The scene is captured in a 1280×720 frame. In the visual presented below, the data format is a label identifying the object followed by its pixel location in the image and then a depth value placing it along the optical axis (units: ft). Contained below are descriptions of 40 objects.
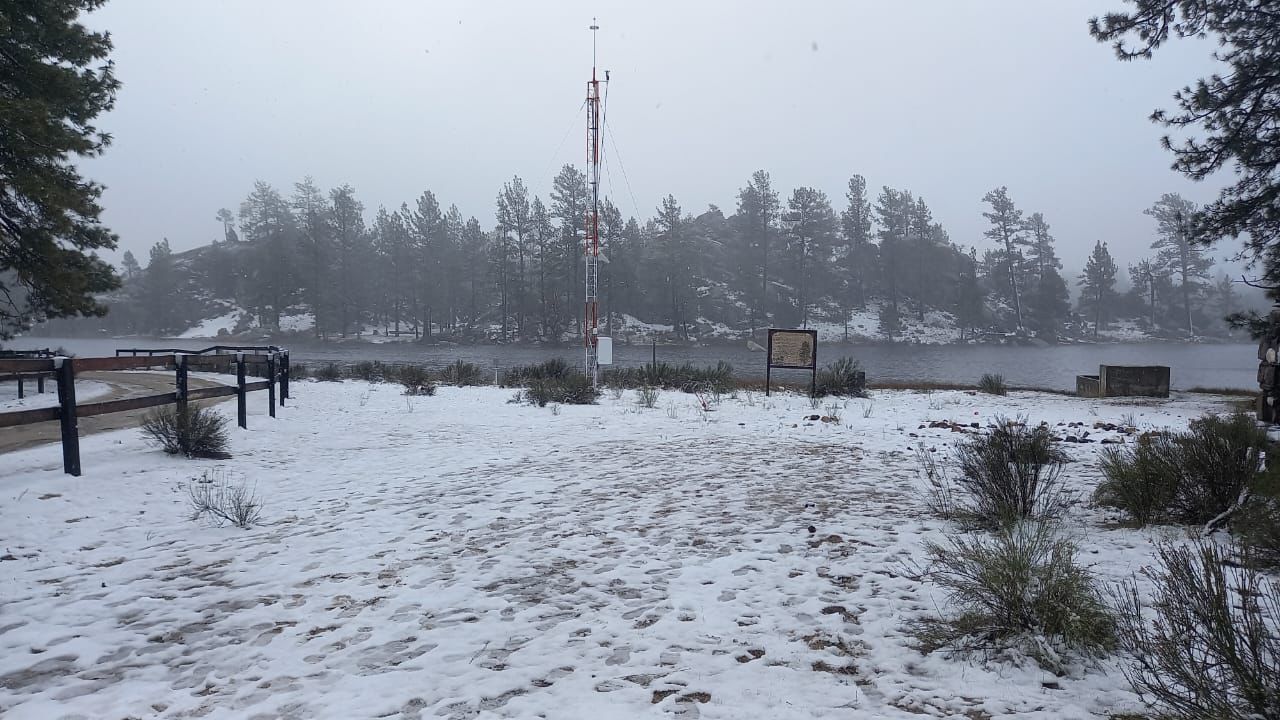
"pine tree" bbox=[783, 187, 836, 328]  269.03
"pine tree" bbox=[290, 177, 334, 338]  253.03
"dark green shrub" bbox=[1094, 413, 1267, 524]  15.39
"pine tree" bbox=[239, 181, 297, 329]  256.32
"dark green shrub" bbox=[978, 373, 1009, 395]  65.46
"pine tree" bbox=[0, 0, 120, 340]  44.09
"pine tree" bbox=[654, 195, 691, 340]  244.01
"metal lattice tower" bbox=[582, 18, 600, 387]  68.85
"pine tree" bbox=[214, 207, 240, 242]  375.04
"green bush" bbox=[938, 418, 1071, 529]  16.46
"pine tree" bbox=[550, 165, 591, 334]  241.55
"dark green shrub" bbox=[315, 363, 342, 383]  80.19
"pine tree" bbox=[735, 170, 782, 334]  280.31
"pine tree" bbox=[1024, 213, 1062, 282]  279.08
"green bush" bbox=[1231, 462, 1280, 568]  11.21
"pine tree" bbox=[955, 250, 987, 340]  254.47
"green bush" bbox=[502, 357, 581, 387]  67.00
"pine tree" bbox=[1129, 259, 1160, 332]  277.03
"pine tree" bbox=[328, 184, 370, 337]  260.83
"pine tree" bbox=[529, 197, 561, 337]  234.58
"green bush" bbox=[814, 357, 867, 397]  55.62
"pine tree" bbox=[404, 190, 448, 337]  260.42
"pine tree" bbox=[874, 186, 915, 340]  270.46
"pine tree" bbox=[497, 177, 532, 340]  254.68
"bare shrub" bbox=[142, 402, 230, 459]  26.63
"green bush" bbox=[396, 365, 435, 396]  57.57
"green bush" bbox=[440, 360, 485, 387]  73.20
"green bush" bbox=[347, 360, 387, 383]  83.14
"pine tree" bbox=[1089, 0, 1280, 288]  29.94
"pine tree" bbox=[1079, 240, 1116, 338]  279.90
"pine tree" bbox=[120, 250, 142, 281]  350.21
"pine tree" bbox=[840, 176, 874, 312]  276.62
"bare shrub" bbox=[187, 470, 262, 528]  17.90
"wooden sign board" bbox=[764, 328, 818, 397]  53.01
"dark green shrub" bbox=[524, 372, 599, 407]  49.47
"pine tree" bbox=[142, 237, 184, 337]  279.49
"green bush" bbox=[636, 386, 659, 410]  47.80
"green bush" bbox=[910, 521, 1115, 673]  9.48
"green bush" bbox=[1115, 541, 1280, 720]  6.29
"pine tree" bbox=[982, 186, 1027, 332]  271.69
